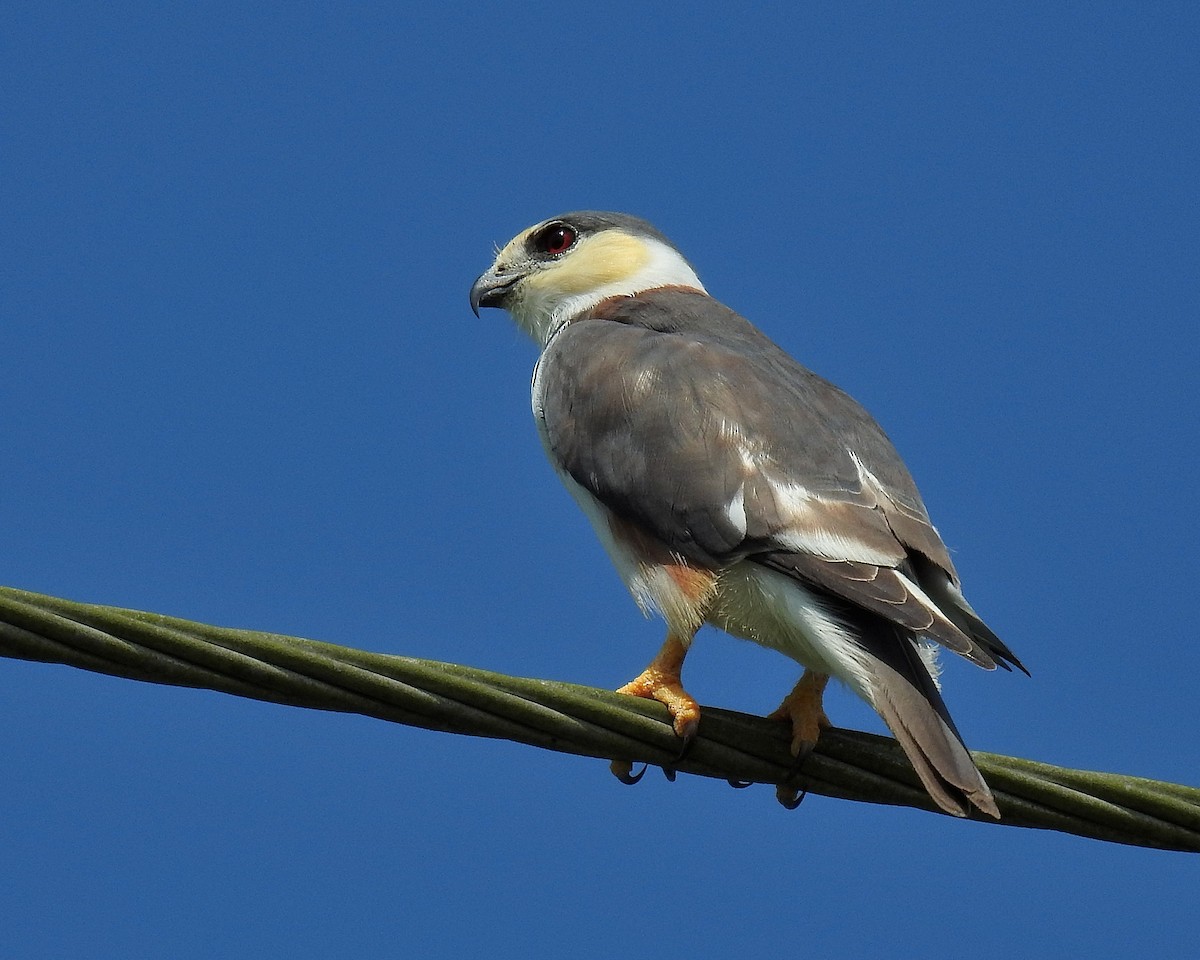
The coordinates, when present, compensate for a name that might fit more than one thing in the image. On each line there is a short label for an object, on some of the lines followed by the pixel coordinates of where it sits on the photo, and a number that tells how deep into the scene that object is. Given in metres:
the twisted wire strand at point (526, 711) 6.86
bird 9.30
